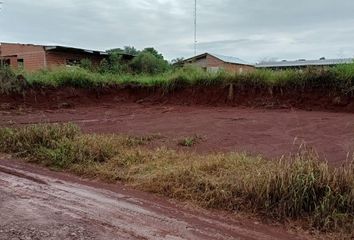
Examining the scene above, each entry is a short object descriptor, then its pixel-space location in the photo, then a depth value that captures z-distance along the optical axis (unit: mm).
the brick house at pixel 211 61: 31381
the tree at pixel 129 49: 36506
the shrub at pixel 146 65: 24625
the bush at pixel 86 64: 22822
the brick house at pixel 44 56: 24797
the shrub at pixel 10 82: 15594
